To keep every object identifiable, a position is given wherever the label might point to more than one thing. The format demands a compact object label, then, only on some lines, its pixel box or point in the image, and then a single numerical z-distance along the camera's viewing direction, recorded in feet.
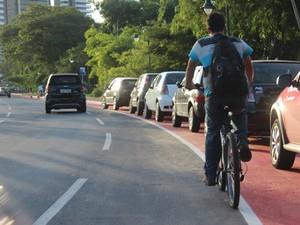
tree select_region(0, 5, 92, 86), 276.41
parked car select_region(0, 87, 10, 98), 245.59
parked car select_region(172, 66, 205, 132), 48.93
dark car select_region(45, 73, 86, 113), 91.25
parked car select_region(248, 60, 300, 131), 40.50
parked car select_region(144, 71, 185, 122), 65.46
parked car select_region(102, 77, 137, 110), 96.68
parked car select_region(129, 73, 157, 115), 78.79
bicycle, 22.38
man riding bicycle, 23.54
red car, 30.12
